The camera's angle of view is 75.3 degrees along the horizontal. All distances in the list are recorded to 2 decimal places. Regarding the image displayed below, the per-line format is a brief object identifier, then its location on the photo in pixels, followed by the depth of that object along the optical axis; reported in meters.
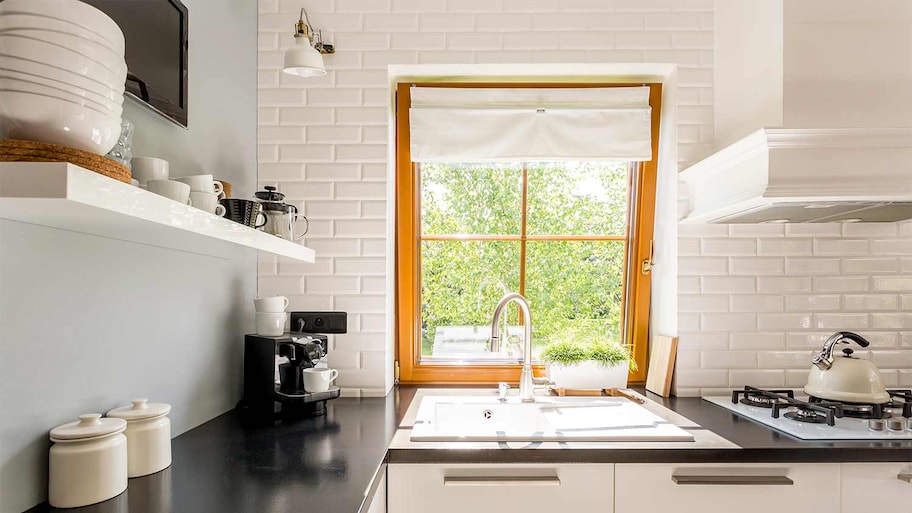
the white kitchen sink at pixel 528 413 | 2.05
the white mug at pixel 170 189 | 1.18
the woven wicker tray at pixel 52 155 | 0.83
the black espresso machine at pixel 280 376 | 1.91
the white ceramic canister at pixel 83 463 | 1.12
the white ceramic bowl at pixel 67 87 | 0.86
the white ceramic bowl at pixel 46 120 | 0.86
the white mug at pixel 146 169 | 1.26
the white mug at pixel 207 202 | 1.33
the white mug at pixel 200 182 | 1.35
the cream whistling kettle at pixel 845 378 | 1.87
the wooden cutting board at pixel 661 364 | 2.28
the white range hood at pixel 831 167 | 1.77
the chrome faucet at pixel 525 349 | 2.17
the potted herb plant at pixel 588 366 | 2.30
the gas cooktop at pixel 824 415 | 1.73
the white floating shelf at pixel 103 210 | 0.78
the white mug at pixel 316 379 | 1.92
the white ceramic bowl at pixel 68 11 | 0.87
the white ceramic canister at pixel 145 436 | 1.29
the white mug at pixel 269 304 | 2.00
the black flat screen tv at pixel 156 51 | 1.37
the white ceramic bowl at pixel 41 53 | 0.87
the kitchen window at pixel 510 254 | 2.54
